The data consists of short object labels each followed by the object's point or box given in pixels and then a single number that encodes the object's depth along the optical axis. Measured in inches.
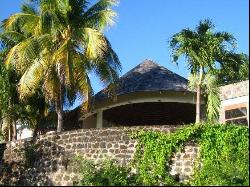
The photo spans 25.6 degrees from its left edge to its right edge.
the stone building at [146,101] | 940.0
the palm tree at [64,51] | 844.6
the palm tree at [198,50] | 816.3
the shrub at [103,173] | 649.0
